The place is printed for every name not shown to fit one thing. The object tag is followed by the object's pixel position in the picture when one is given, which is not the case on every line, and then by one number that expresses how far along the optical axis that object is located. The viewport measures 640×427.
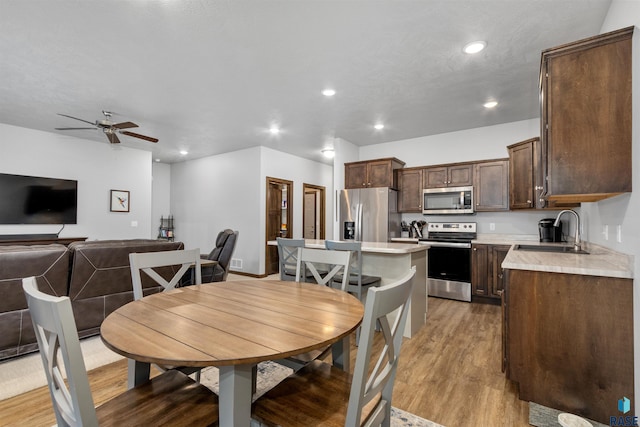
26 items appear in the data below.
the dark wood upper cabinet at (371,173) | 5.23
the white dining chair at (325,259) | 2.03
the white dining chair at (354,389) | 0.90
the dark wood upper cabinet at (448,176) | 4.79
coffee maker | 4.07
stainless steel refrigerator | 5.05
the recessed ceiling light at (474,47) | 2.62
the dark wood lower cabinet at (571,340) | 1.62
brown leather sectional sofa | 2.35
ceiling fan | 3.98
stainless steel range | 4.41
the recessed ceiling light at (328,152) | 6.43
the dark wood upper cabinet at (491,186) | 4.48
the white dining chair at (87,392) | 0.79
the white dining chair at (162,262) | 1.76
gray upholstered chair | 4.16
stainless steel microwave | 4.76
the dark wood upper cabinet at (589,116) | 1.73
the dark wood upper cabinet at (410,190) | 5.21
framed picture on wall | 6.14
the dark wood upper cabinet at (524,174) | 3.82
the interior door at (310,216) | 7.66
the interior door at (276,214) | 6.29
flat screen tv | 4.90
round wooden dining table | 0.92
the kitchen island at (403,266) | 3.02
